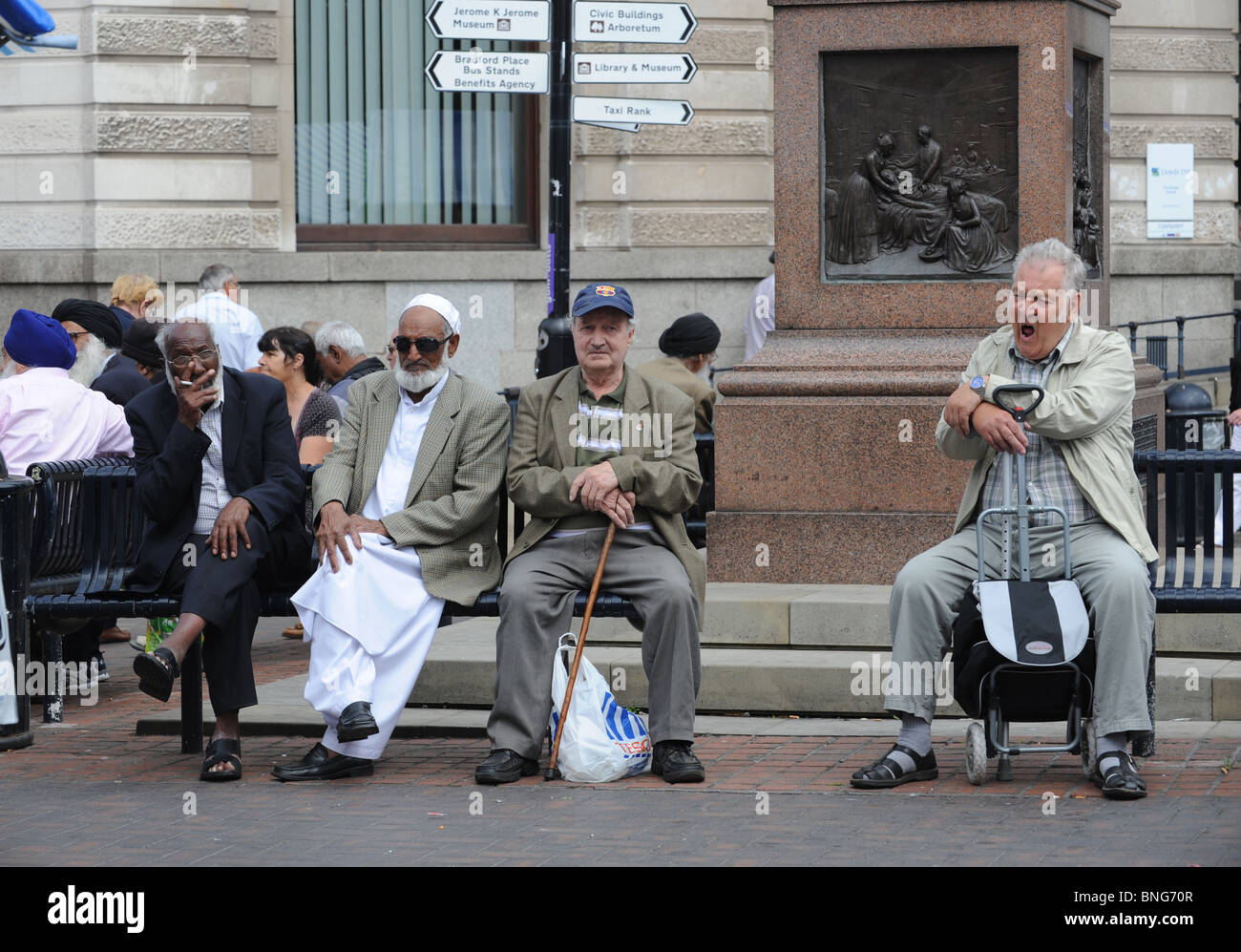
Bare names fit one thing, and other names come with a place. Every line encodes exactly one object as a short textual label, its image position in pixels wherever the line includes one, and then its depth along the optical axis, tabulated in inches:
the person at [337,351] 427.2
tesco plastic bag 260.7
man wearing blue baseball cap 264.2
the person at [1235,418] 368.8
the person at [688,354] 378.6
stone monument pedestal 336.2
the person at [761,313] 652.7
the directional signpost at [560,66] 410.6
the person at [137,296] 467.2
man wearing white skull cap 268.2
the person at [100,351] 392.2
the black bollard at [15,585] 257.8
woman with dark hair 393.4
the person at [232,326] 442.9
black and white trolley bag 245.8
